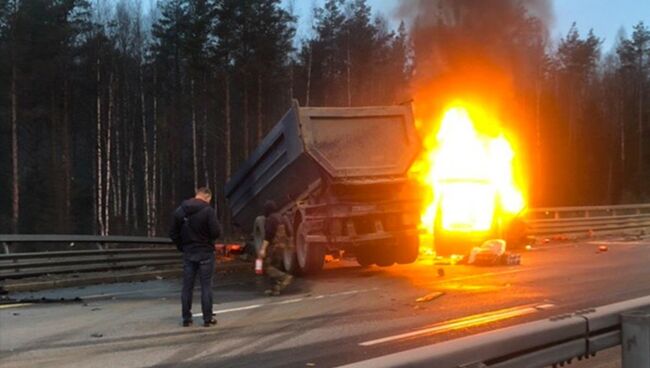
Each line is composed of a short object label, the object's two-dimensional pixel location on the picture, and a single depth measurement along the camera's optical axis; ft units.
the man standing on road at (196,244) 26.78
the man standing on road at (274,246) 35.65
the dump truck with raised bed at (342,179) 40.65
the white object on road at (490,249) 47.09
